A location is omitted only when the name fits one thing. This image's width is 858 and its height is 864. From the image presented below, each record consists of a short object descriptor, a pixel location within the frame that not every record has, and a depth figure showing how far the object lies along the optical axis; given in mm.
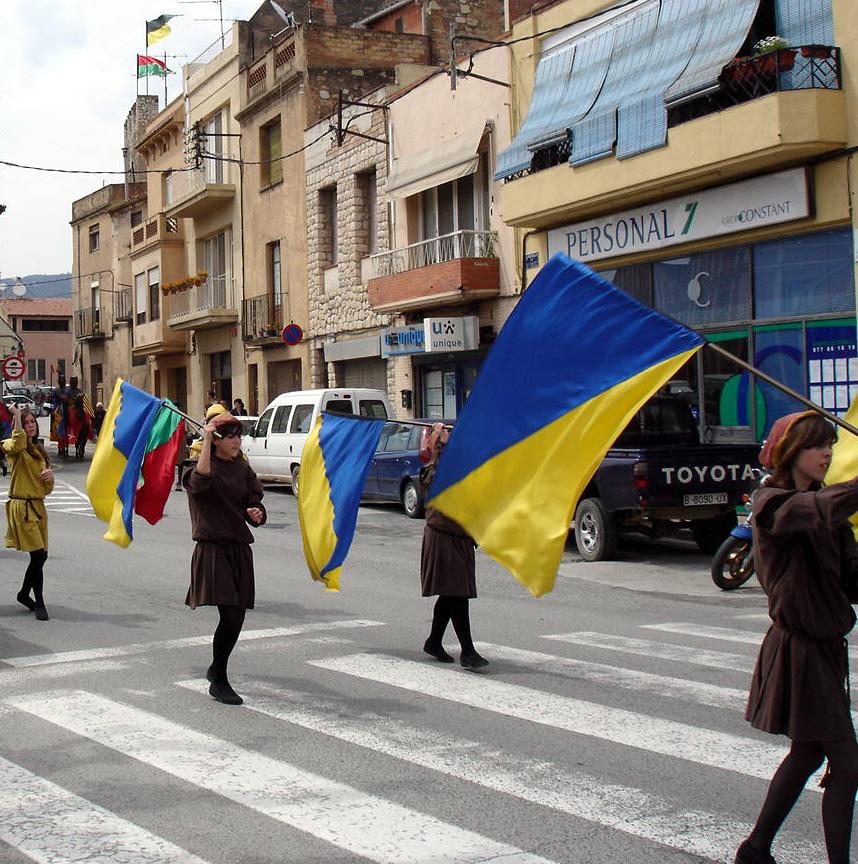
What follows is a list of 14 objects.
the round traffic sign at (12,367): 33500
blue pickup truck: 13914
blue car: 19672
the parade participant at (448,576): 8391
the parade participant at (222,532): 7457
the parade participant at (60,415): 34500
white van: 23125
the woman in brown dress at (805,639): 4309
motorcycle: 12209
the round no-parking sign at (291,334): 30531
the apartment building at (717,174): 16859
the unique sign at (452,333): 24938
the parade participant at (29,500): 10453
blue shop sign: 26000
